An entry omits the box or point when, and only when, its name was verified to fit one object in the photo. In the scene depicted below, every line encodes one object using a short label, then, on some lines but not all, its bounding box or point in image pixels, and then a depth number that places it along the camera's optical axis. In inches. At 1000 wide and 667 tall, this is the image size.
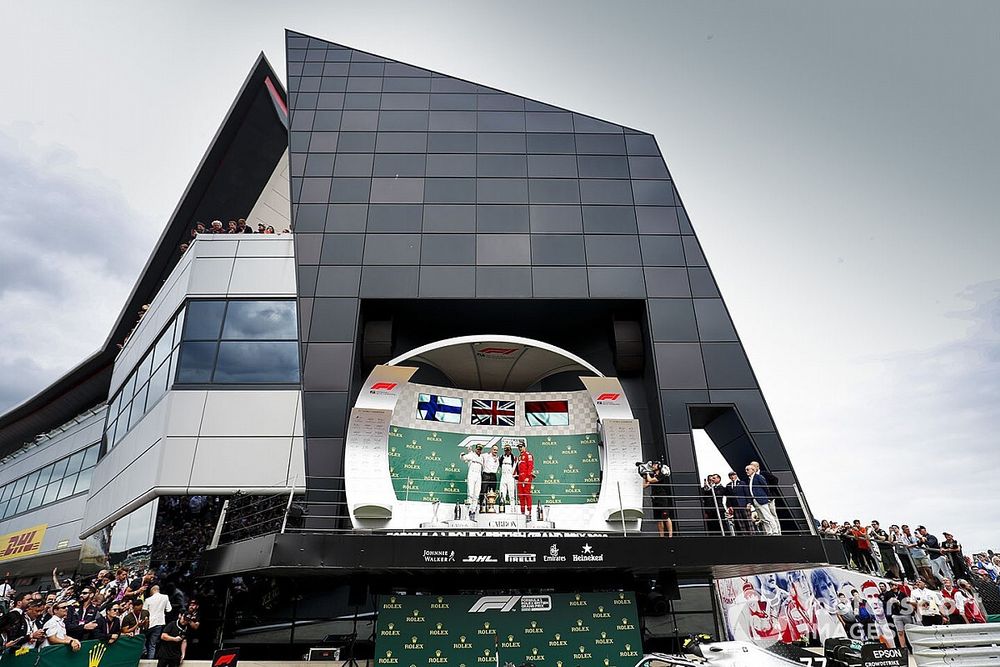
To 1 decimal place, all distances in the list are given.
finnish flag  717.3
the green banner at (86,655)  373.7
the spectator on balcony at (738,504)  638.7
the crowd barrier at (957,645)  366.0
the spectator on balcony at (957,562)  664.4
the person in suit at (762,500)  581.9
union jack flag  740.6
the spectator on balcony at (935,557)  650.8
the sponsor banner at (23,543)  1311.0
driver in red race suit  664.9
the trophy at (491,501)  650.2
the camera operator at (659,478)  638.5
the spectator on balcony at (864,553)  673.7
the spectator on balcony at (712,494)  657.5
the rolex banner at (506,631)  516.7
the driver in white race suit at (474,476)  649.6
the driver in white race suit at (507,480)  657.0
